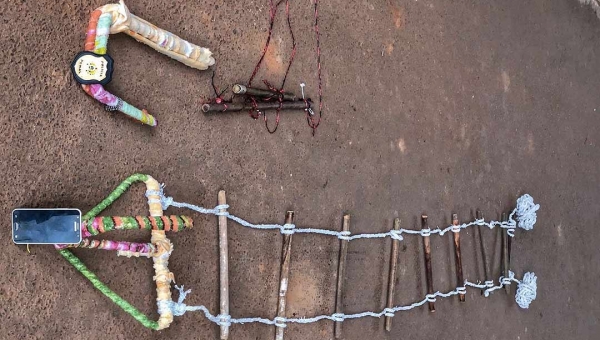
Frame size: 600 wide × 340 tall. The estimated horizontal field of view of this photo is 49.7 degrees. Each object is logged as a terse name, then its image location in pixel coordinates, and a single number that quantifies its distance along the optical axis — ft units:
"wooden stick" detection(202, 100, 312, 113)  5.45
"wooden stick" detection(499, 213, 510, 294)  8.67
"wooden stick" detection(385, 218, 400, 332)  7.01
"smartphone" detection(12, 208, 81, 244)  4.11
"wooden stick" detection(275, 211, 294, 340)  6.01
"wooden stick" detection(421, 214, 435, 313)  7.48
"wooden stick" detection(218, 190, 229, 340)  5.49
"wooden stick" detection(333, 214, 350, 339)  6.50
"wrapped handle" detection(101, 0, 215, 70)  4.58
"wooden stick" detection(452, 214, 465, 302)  7.88
